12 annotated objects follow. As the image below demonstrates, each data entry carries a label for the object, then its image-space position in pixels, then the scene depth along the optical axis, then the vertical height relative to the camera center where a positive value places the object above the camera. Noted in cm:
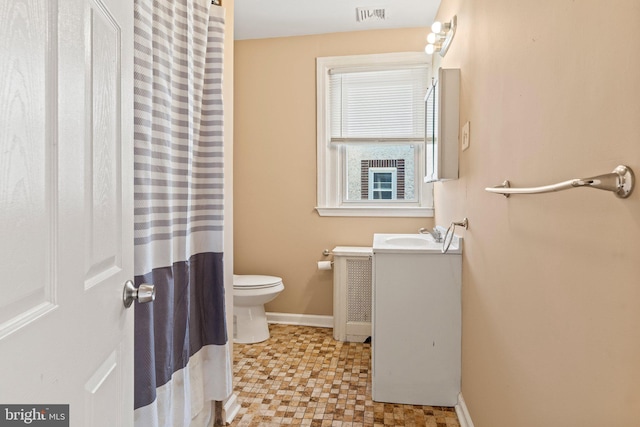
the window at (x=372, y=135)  311 +55
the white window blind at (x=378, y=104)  310 +81
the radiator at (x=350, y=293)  296 -70
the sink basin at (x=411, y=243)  201 -24
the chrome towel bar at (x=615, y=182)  66 +4
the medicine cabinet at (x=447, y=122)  208 +44
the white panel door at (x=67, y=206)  48 -1
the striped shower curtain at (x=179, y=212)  112 -4
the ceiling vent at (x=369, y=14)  278 +139
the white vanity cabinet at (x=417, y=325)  200 -64
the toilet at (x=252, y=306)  276 -77
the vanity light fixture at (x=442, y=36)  224 +104
